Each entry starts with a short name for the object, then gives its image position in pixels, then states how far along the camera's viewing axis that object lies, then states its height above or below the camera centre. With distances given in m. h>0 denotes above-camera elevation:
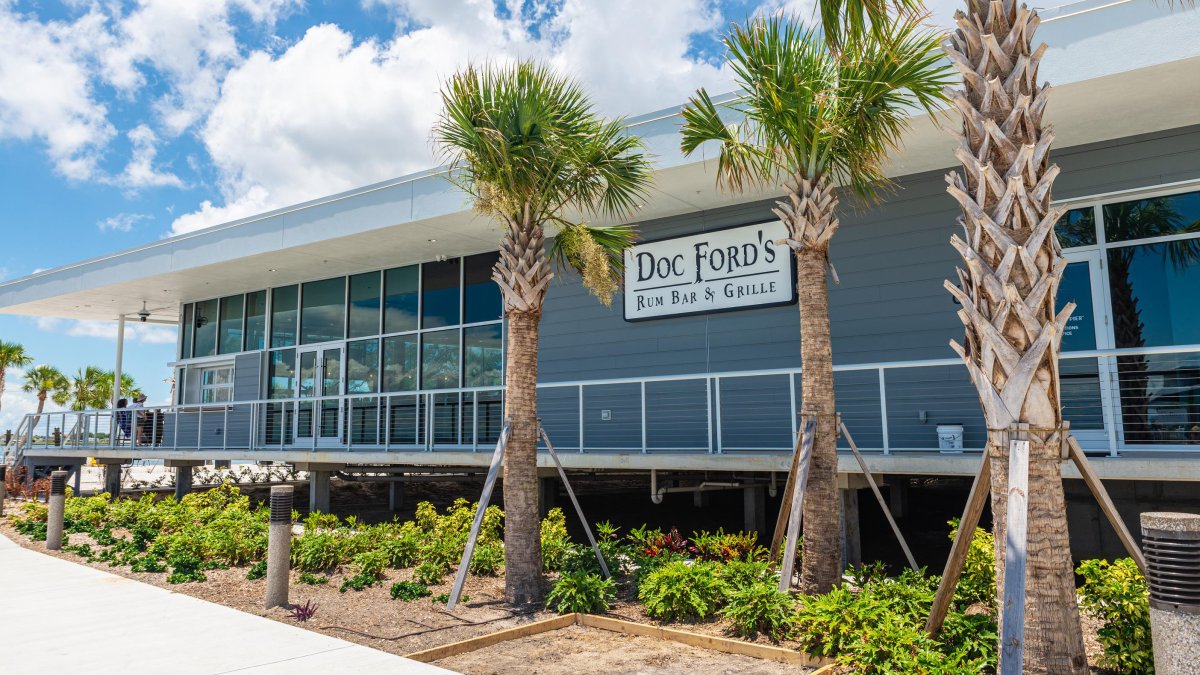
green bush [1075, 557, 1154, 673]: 4.99 -1.21
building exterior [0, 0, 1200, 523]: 9.18 +2.03
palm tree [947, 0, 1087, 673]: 4.40 +0.76
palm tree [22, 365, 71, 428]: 48.94 +3.85
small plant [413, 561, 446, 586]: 8.26 -1.33
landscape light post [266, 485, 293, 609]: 7.20 -0.96
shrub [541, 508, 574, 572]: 8.65 -1.13
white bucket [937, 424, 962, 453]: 10.05 -0.05
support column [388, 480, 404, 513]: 16.78 -1.13
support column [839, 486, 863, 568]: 8.96 -1.01
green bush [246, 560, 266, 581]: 8.64 -1.34
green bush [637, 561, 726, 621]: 6.66 -1.28
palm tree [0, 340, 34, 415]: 44.88 +4.96
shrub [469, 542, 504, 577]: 8.85 -1.31
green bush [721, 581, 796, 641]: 6.02 -1.30
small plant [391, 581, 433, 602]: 7.75 -1.41
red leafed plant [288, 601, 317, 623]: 6.85 -1.42
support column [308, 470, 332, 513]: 14.59 -0.83
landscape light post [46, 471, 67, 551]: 10.88 -0.93
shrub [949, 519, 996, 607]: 6.54 -1.14
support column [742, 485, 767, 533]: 10.87 -0.99
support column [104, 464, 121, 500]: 19.85 -0.79
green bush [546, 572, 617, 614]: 7.05 -1.34
